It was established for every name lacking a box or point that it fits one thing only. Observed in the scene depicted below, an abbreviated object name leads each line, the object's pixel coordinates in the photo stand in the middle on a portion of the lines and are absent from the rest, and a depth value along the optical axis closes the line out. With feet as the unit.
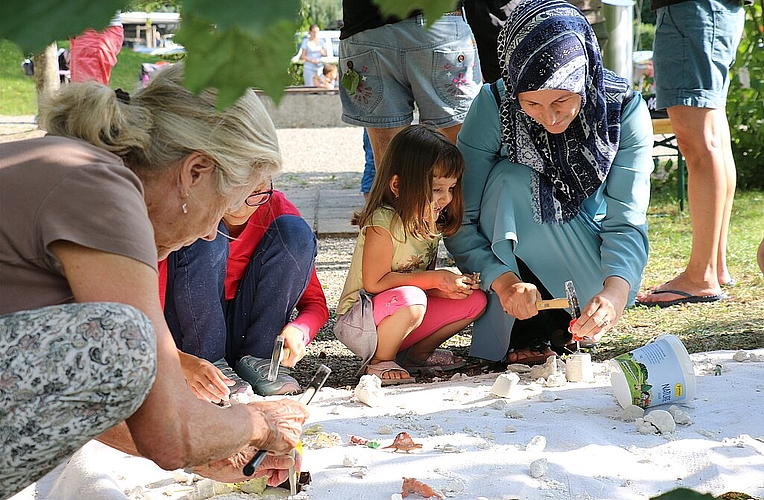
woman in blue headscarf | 8.82
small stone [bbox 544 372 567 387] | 8.65
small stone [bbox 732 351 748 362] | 9.14
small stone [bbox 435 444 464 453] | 7.06
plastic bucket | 7.75
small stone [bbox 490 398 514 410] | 8.02
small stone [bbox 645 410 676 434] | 7.33
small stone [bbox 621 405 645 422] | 7.67
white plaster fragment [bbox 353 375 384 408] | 8.18
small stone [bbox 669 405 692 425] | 7.55
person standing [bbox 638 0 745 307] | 11.05
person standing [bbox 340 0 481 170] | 10.58
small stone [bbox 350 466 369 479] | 6.58
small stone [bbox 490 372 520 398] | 8.23
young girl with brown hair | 9.05
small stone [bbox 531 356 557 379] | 8.85
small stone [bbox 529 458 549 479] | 6.46
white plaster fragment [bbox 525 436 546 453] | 6.97
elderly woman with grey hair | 4.20
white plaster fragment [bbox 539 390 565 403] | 8.24
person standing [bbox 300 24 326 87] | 45.93
